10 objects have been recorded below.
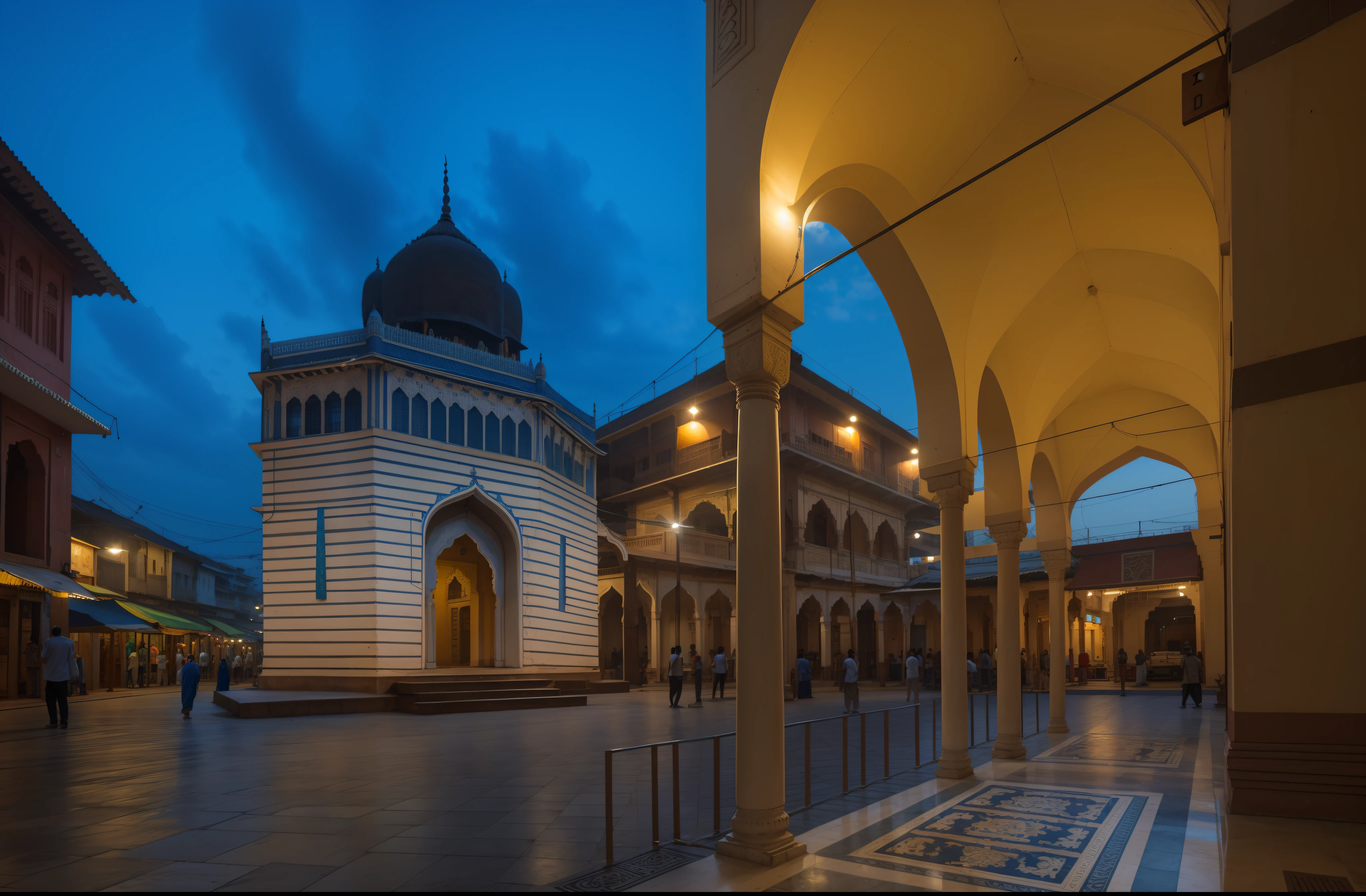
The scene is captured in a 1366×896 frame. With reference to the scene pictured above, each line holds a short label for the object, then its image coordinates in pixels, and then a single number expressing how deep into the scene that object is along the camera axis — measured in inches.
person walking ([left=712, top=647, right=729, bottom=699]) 738.2
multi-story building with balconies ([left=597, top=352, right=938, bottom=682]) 1069.1
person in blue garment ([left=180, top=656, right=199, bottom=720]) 558.9
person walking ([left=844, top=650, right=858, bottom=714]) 596.1
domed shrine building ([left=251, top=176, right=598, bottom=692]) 703.7
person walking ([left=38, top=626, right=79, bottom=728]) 458.9
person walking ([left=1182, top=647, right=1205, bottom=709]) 669.3
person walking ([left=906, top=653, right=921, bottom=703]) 660.7
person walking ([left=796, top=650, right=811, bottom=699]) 783.1
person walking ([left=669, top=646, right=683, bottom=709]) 663.1
